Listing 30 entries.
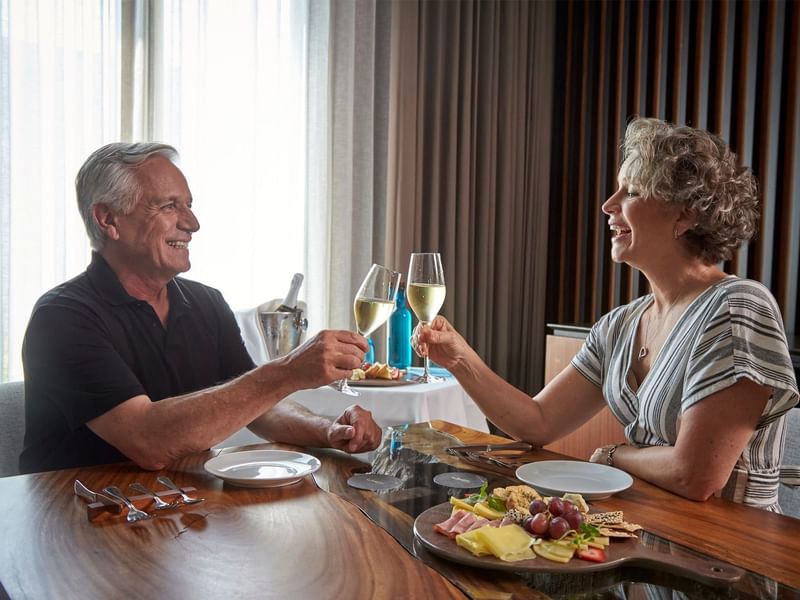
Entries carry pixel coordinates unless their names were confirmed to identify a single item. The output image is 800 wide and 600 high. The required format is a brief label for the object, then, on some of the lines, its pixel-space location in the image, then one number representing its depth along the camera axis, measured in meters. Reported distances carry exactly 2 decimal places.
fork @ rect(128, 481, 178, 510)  1.08
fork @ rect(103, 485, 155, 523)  1.03
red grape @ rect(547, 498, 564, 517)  0.95
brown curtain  4.03
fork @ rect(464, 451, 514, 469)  1.37
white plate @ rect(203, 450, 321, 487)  1.19
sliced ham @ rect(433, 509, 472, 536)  0.95
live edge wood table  0.83
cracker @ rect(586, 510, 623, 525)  0.99
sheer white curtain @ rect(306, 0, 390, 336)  3.72
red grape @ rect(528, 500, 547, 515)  0.96
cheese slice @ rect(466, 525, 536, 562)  0.88
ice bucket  2.77
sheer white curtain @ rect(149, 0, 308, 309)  3.23
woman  1.35
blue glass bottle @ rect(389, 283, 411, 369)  2.82
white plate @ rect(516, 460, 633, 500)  1.19
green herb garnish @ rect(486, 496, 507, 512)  1.02
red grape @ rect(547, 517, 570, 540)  0.91
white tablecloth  2.42
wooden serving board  0.86
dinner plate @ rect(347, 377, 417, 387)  2.45
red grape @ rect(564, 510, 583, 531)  0.93
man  1.39
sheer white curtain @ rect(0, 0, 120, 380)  2.83
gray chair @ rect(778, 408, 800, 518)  1.55
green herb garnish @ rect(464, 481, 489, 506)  1.05
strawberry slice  0.89
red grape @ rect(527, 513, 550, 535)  0.93
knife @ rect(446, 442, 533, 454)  1.44
